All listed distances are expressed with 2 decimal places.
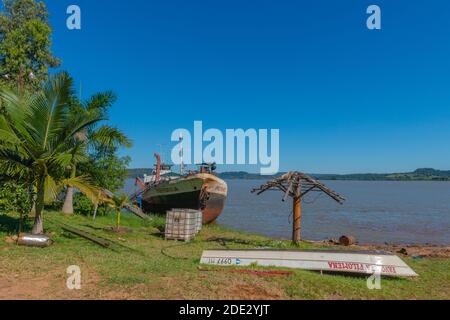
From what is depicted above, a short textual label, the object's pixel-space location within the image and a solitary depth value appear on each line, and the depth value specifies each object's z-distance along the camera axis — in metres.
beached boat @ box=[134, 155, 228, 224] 26.36
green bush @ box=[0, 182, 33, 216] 12.19
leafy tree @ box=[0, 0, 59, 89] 17.97
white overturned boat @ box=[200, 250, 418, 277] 9.56
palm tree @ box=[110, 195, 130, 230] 17.94
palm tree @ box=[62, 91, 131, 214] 12.43
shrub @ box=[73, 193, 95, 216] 21.72
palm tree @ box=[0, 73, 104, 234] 11.09
